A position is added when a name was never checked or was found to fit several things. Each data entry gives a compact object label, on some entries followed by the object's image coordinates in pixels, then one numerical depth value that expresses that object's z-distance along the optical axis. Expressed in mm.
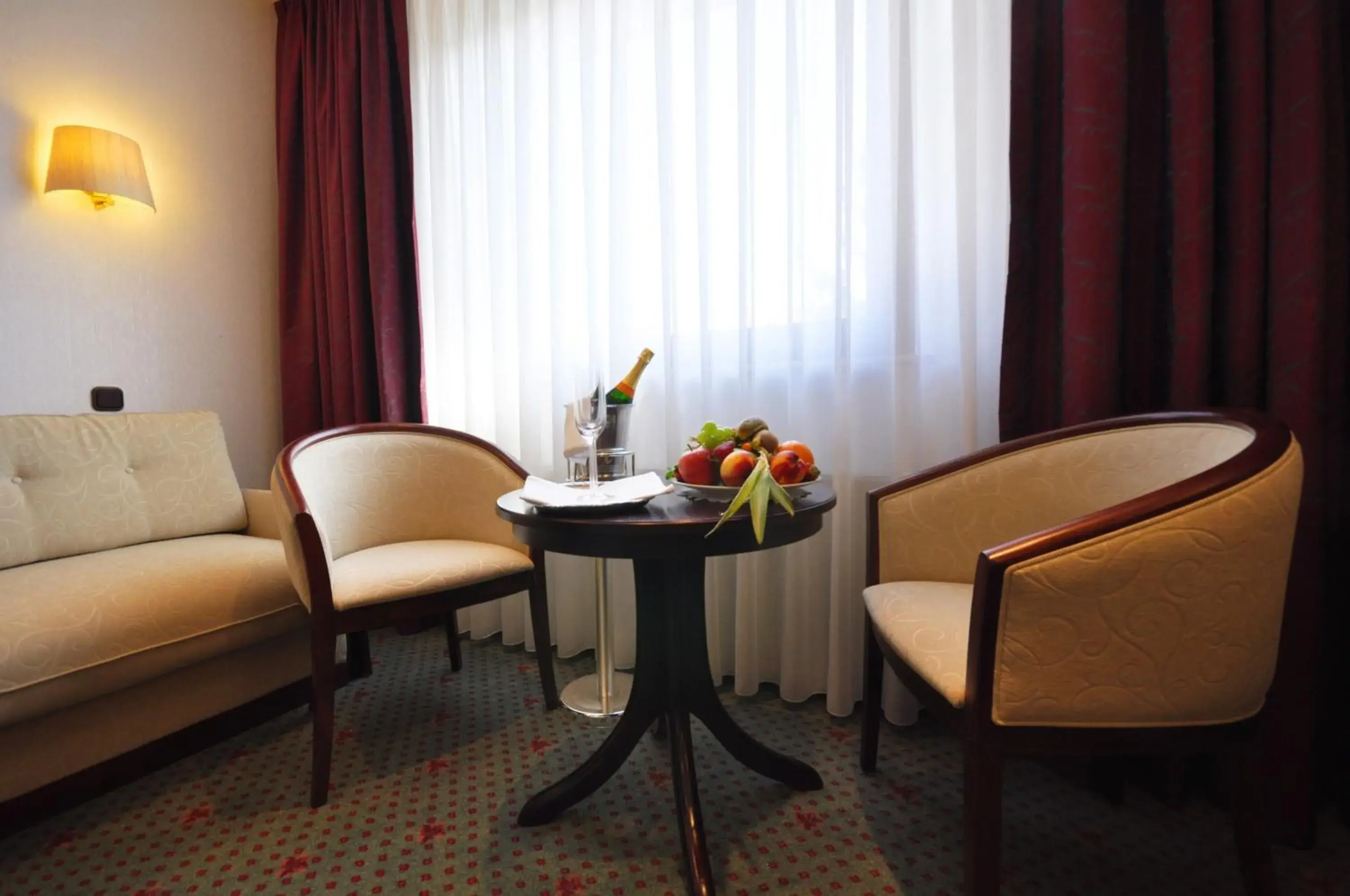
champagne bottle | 1665
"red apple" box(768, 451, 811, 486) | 1251
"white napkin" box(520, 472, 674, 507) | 1213
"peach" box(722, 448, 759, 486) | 1230
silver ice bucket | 1612
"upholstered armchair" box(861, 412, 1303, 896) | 888
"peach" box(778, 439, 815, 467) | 1306
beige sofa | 1316
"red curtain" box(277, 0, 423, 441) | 2518
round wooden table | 1156
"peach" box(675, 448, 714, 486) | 1289
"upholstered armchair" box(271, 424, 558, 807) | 1489
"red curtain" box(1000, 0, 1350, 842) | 1269
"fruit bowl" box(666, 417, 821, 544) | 1151
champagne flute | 1384
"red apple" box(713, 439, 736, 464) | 1299
